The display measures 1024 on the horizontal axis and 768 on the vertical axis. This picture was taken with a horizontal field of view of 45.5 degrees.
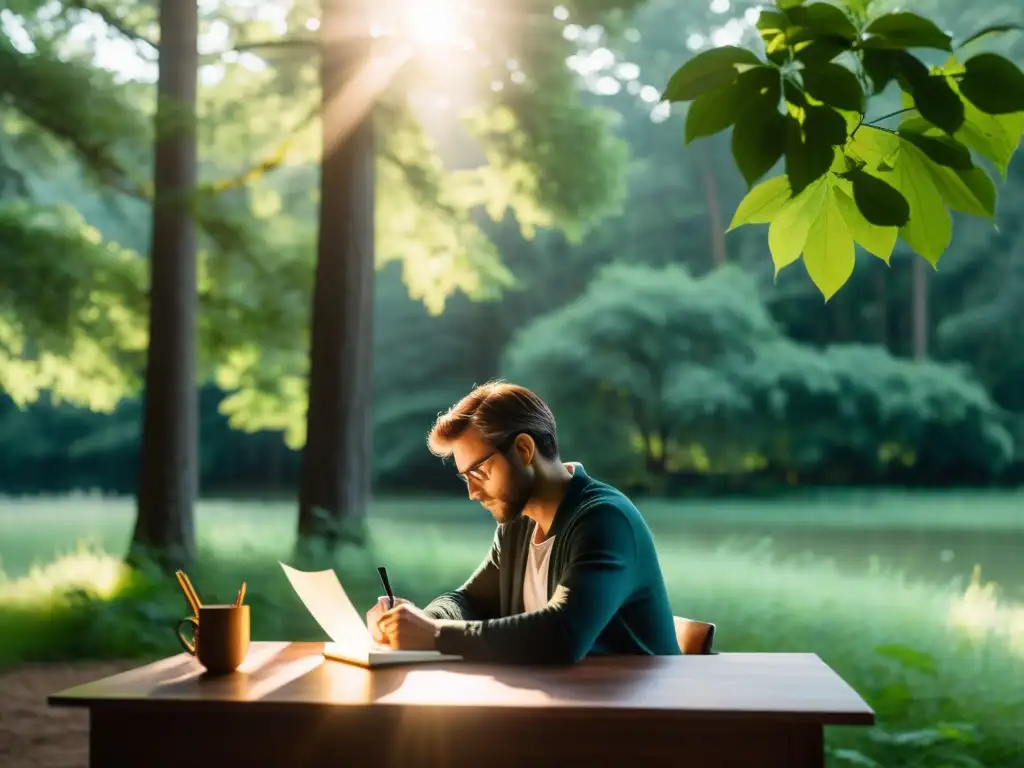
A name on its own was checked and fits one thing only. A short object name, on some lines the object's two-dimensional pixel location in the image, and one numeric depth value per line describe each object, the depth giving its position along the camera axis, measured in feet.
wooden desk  5.99
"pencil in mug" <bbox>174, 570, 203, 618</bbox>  7.39
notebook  7.76
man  7.39
